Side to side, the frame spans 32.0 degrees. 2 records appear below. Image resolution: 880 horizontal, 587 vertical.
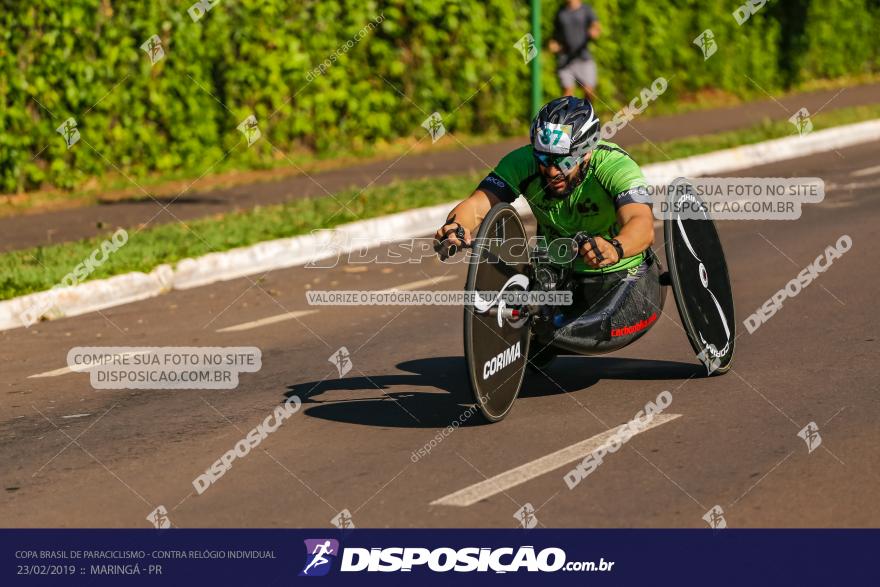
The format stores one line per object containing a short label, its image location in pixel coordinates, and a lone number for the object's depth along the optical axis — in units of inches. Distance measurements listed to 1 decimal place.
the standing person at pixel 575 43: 780.0
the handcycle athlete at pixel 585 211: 294.2
